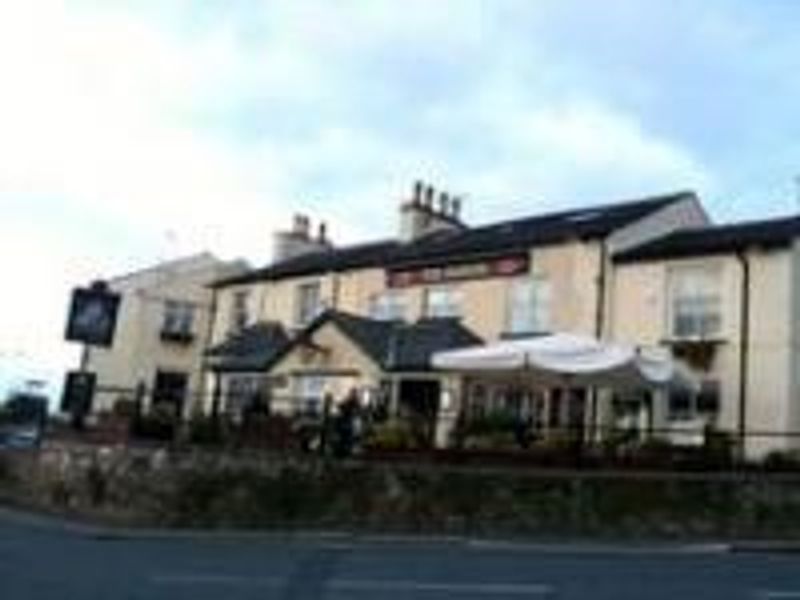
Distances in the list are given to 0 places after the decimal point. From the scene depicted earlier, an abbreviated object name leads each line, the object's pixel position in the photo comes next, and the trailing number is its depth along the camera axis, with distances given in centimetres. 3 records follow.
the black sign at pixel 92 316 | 2898
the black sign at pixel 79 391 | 3150
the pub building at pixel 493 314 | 3600
